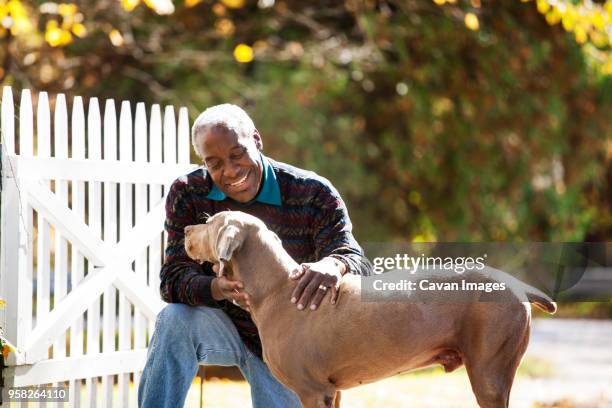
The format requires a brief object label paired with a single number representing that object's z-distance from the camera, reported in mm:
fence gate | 5504
